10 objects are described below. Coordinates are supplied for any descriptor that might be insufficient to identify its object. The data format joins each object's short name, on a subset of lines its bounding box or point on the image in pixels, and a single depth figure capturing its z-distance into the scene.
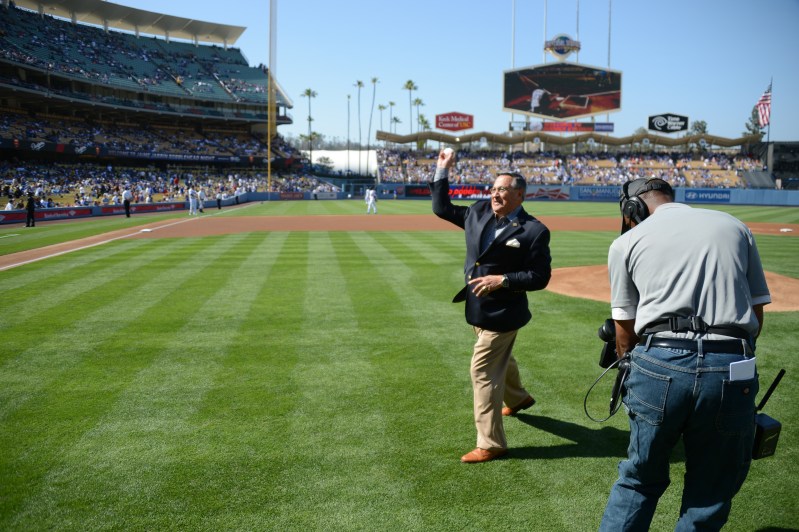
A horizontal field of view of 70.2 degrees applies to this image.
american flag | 50.73
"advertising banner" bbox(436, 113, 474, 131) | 78.88
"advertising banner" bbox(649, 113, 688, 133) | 74.28
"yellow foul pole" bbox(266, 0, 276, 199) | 45.72
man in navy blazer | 4.63
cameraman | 2.79
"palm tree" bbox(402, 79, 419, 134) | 126.94
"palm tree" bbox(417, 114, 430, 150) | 143.35
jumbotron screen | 69.50
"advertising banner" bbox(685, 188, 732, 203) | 56.12
